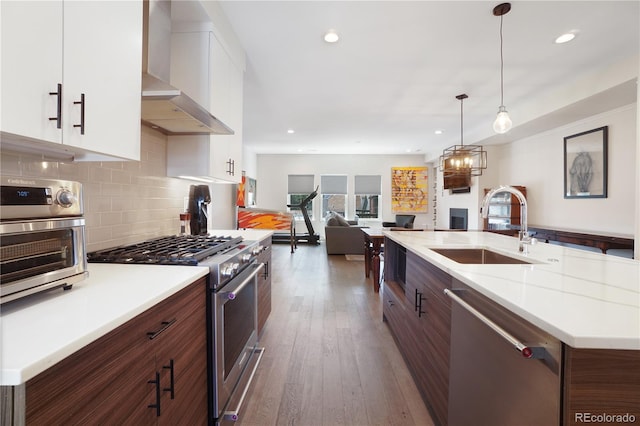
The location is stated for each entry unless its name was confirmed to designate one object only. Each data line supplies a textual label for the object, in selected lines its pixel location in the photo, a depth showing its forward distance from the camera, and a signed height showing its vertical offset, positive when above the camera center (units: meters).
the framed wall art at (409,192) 8.89 +0.65
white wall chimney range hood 1.40 +0.56
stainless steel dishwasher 0.73 -0.47
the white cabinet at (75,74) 0.76 +0.43
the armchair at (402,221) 8.28 -0.24
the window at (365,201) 8.97 +0.36
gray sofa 6.16 -0.59
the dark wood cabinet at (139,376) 0.59 -0.44
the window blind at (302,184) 8.97 +0.86
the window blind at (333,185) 8.99 +0.84
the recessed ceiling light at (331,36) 2.52 +1.57
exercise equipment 7.91 -0.70
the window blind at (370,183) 8.95 +0.91
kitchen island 0.66 -0.28
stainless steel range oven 1.33 -0.46
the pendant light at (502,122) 2.61 +0.83
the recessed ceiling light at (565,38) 2.55 +1.59
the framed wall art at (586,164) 3.91 +0.74
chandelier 4.73 +0.86
